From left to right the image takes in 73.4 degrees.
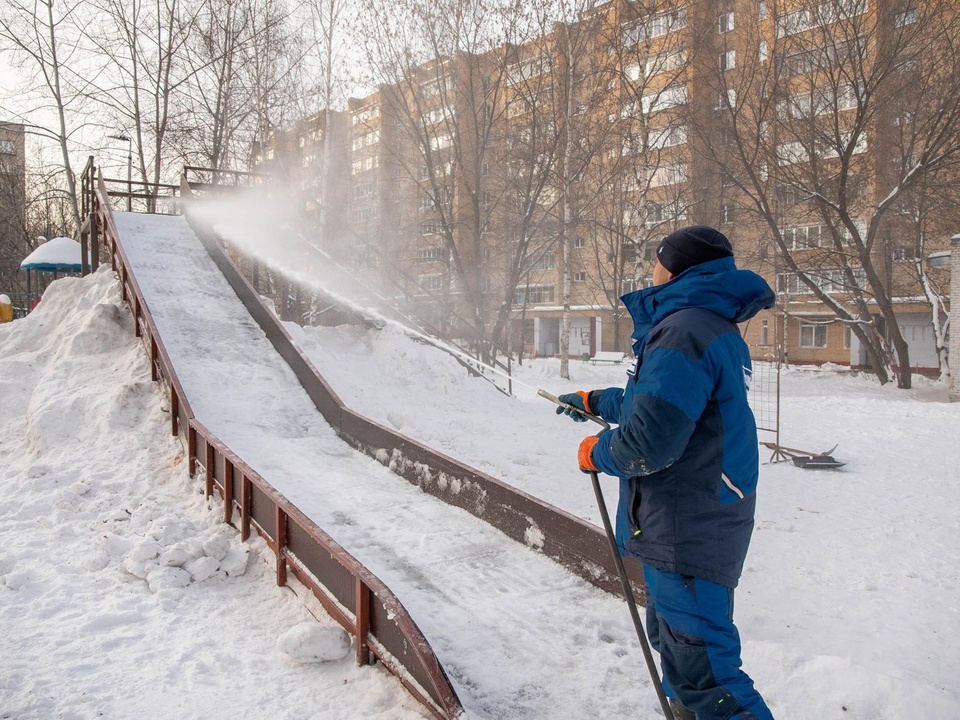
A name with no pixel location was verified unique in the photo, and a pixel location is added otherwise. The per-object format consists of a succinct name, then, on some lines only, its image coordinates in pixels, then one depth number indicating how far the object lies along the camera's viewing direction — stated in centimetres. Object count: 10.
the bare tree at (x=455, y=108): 1623
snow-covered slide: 330
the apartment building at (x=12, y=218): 3108
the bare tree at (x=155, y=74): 2034
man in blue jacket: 220
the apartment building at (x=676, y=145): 1717
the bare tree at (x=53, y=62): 1958
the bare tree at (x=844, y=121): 1753
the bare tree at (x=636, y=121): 1888
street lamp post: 2159
